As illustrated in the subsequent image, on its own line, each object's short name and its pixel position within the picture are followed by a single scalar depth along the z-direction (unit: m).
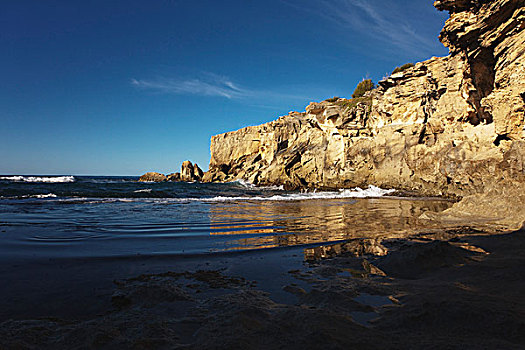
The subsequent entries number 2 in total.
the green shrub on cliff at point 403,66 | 32.13
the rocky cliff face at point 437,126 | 10.31
